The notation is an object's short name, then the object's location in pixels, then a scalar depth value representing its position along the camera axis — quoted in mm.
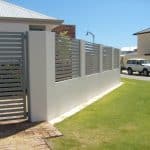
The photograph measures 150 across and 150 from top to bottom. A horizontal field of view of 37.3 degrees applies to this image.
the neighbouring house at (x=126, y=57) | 28989
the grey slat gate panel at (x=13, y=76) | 5426
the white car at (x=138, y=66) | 24547
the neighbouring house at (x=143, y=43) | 32155
